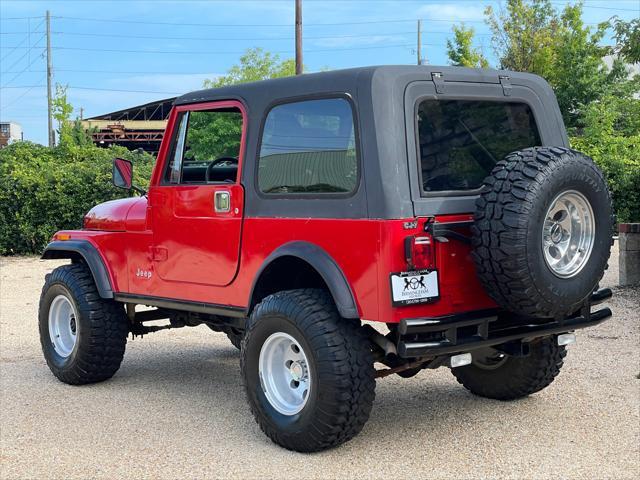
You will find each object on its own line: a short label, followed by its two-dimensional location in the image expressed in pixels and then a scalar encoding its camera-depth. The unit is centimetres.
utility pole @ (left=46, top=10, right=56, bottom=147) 5000
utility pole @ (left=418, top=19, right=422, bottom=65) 5068
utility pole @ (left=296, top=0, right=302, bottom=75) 2302
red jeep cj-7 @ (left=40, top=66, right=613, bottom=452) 436
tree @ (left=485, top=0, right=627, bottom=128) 3209
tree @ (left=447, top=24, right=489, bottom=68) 3738
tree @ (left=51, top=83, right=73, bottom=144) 2902
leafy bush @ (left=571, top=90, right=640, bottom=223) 1622
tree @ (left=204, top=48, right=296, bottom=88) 4174
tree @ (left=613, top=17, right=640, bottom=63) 1158
